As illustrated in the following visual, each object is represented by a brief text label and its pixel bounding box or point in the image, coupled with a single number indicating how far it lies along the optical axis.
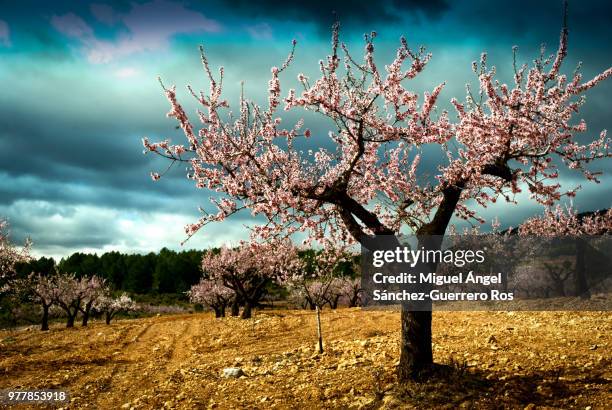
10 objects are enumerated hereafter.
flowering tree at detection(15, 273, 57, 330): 41.69
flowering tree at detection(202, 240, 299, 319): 35.16
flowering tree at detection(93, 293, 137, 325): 50.59
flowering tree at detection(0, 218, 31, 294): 32.84
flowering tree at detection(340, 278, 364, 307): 57.44
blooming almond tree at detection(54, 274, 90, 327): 44.17
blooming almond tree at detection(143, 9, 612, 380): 9.74
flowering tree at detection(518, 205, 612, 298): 31.05
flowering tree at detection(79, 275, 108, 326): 46.63
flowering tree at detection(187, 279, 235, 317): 47.41
